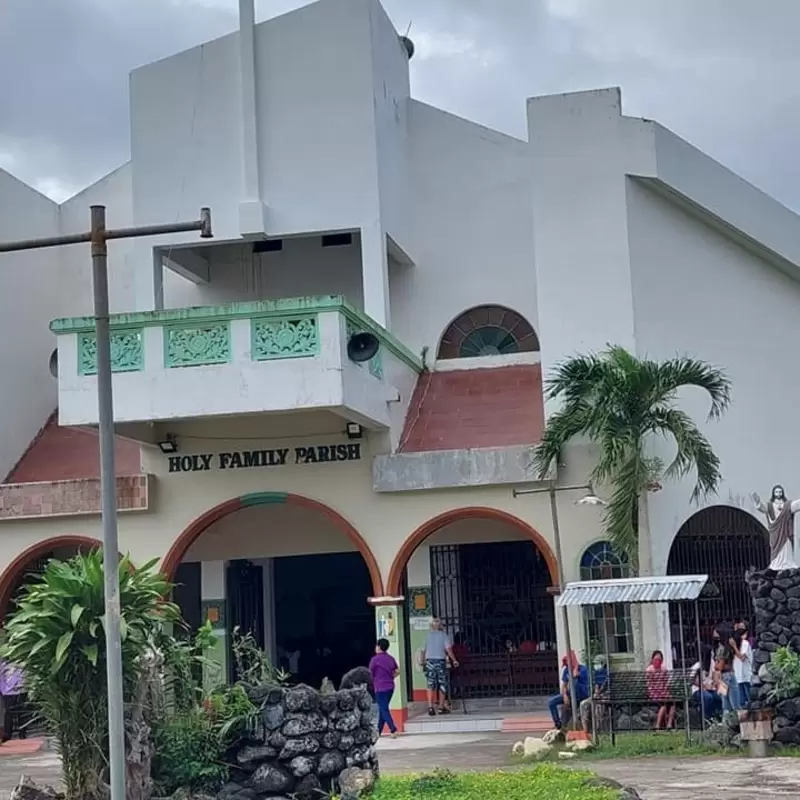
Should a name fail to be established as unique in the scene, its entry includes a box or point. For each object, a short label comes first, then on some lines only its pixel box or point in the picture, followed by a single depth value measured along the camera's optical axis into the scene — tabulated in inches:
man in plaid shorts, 785.6
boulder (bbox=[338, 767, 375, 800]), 430.0
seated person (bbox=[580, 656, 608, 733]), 611.8
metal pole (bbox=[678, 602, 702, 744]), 577.9
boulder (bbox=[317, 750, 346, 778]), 441.7
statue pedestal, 558.6
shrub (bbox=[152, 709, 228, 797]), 427.5
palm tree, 677.3
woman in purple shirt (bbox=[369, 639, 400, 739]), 670.5
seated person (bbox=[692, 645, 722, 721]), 614.5
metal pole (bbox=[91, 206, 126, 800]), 360.8
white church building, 730.2
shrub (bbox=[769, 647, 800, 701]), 544.7
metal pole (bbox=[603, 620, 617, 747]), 594.1
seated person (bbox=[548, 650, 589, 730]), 642.1
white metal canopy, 590.2
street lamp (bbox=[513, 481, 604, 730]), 631.8
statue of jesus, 570.3
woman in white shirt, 581.0
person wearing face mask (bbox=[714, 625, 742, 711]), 591.8
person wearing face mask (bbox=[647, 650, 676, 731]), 601.6
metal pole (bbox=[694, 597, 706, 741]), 610.2
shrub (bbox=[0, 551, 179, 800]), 404.3
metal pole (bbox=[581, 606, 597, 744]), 660.1
